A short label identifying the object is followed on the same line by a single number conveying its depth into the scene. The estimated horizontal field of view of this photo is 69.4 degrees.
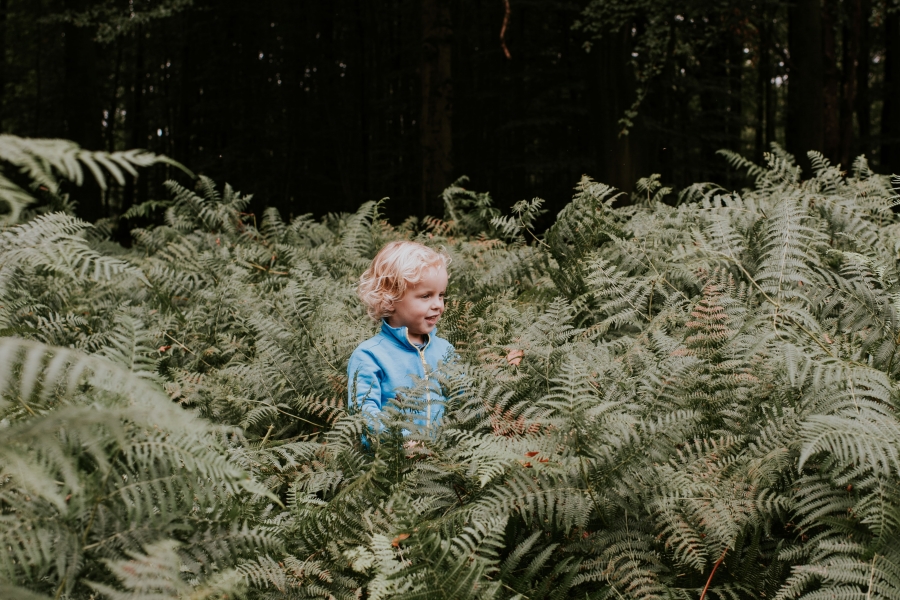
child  3.11
